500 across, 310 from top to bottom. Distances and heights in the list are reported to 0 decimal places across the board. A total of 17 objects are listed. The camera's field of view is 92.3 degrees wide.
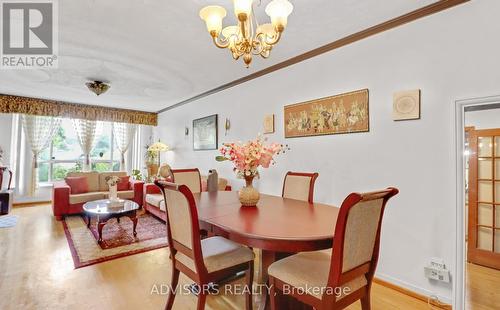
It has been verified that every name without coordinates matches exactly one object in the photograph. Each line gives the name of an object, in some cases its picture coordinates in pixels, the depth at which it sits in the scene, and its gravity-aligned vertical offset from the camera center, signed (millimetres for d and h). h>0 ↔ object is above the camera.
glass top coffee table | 3246 -773
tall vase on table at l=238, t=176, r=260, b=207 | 1962 -331
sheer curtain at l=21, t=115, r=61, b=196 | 5289 +483
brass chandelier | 1492 +887
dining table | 1214 -413
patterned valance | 4832 +1026
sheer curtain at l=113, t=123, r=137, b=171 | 6570 +529
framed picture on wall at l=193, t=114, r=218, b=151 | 4473 +436
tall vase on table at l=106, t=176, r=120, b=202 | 3814 -526
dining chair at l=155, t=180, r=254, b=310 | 1442 -659
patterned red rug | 2805 -1162
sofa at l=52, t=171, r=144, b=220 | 4219 -741
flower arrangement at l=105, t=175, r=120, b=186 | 3826 -413
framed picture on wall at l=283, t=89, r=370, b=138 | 2404 +451
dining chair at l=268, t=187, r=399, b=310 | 1152 -635
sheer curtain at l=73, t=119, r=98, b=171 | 5922 +510
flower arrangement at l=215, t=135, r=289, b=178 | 1902 +12
